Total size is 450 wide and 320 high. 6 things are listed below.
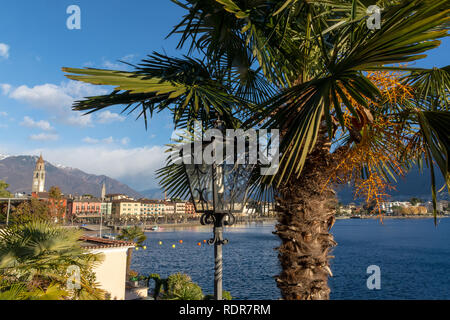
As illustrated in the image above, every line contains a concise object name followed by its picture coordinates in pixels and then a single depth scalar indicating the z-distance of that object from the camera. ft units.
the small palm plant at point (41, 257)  16.11
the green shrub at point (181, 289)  58.03
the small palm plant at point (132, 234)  124.98
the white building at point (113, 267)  51.26
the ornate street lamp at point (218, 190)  11.02
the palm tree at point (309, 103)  8.54
